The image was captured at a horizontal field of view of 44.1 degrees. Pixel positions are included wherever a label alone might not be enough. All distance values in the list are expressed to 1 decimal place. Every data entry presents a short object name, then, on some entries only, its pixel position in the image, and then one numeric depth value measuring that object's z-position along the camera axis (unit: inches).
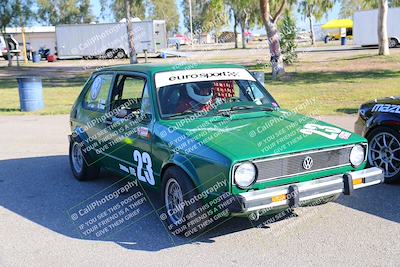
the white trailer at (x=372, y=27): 1667.1
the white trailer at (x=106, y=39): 1797.5
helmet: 219.8
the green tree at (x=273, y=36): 826.2
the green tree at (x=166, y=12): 3388.3
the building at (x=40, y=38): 2588.6
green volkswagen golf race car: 171.2
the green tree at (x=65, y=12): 3026.6
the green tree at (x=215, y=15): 832.0
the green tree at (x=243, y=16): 869.8
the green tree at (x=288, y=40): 1031.0
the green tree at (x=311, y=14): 2110.5
